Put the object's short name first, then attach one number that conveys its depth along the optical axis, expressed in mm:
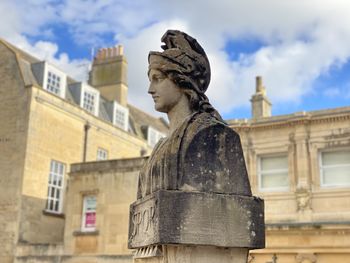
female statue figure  3756
